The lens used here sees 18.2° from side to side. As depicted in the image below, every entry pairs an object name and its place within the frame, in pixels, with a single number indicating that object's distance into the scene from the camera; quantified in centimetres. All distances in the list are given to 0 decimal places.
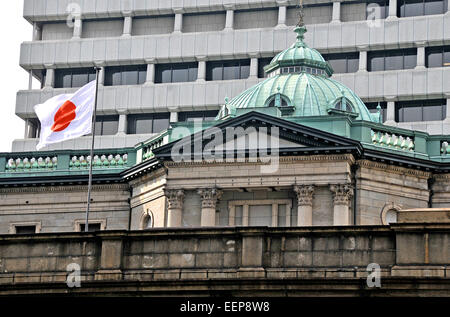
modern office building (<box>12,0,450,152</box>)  10362
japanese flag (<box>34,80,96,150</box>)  5688
